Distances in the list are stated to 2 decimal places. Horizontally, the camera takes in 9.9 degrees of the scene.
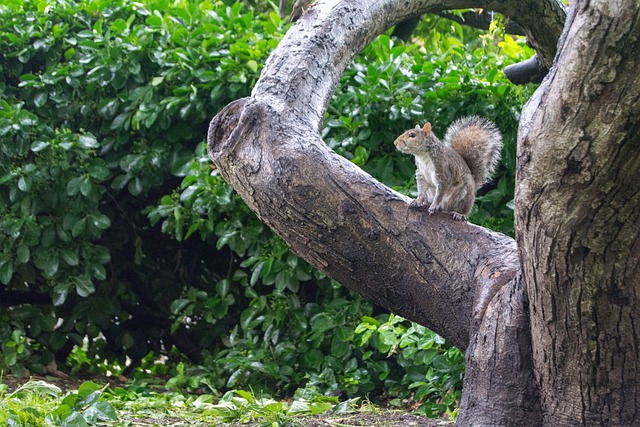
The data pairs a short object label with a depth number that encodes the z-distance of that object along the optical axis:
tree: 6.26
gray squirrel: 6.96
